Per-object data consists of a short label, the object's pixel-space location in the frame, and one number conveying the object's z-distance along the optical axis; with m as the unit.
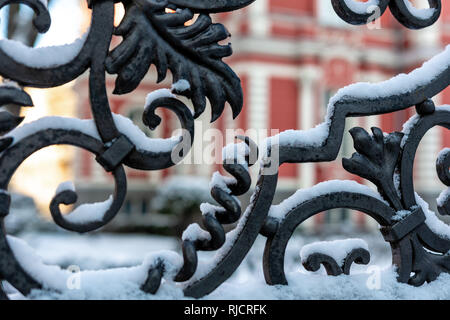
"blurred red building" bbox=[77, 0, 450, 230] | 13.15
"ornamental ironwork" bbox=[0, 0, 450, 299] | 0.86
